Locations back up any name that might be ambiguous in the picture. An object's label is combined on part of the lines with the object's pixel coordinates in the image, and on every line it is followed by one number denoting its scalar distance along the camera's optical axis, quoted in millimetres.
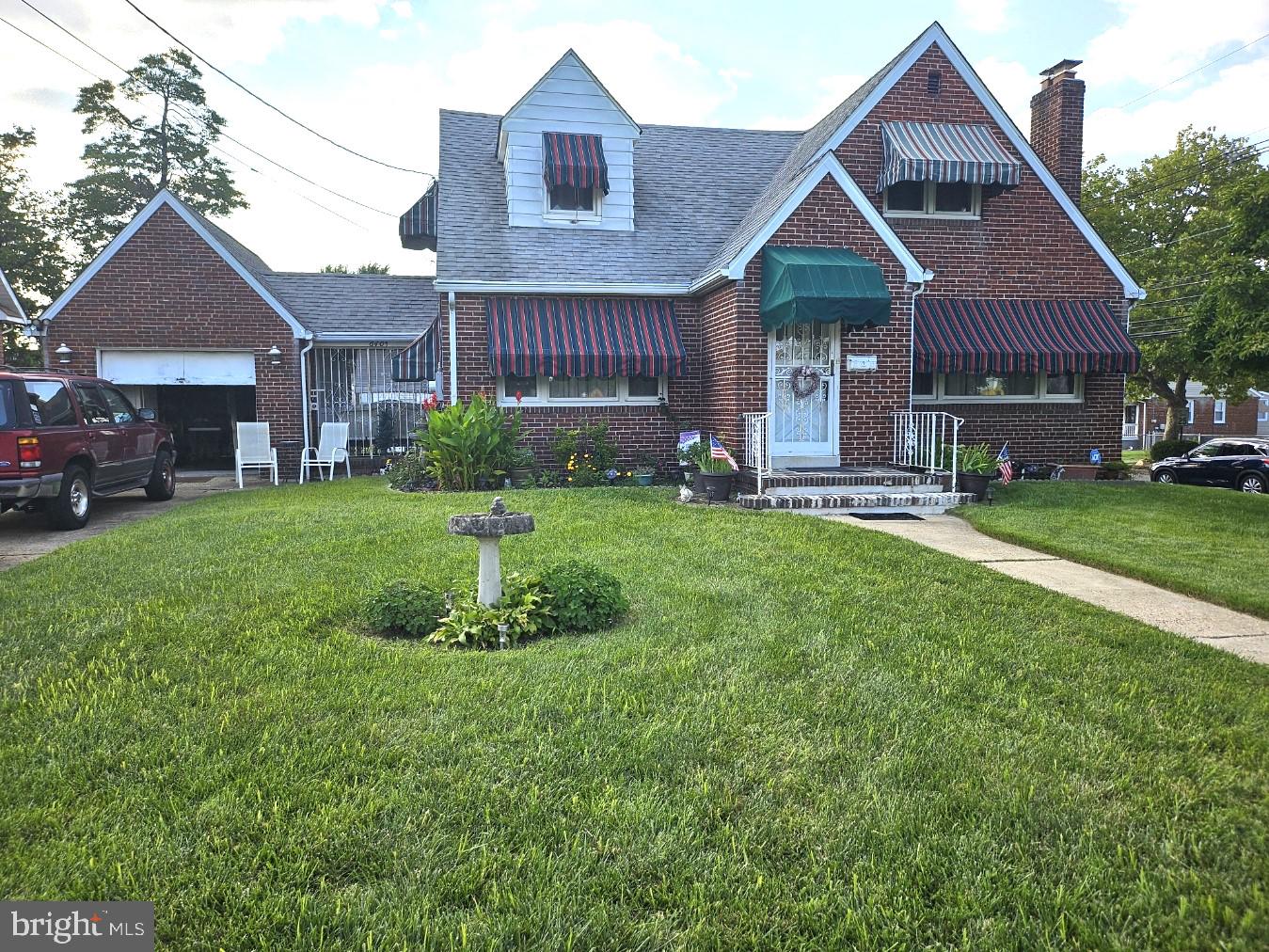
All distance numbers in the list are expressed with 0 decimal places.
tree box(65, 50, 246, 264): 32125
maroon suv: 8852
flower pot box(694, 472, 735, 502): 10914
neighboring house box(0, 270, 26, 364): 14884
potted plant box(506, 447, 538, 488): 12484
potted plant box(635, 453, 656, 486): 12867
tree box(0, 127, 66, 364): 28453
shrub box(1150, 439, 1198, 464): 27823
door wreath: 12272
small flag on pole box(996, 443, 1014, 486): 11648
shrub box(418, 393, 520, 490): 11891
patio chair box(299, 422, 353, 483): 15883
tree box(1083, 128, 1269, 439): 31906
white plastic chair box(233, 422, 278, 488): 15234
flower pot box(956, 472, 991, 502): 11125
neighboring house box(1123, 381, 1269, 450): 50500
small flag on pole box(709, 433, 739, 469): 11258
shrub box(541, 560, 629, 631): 5047
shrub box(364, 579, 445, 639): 5023
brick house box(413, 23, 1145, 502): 12133
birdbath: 4977
